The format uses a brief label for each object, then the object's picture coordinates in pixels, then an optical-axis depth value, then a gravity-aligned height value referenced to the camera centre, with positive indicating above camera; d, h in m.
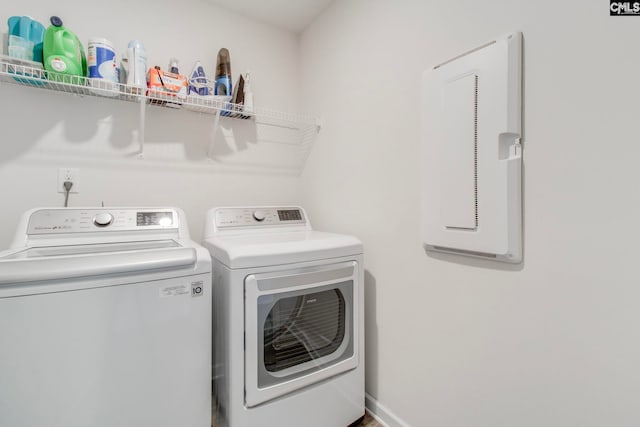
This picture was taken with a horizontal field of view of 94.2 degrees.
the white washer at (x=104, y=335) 0.85 -0.40
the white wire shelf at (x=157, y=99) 1.31 +0.61
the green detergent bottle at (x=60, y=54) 1.29 +0.69
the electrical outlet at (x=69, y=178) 1.52 +0.17
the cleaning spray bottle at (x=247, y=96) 1.89 +0.74
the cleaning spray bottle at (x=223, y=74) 1.81 +0.84
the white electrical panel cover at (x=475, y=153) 1.01 +0.21
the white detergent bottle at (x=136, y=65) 1.49 +0.74
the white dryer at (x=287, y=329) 1.18 -0.53
